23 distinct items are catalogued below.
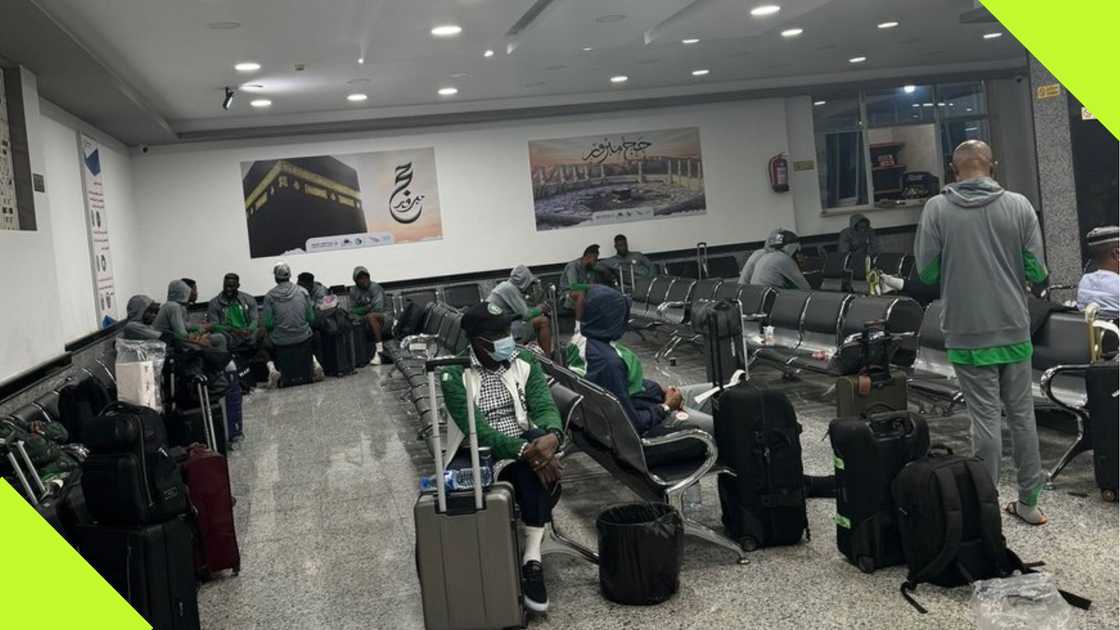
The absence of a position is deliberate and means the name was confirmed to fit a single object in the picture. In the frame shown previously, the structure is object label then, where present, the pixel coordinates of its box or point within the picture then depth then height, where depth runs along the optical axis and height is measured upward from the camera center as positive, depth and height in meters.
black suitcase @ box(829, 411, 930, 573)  4.08 -0.96
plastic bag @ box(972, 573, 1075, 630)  3.19 -1.20
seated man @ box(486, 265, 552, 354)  10.33 -0.54
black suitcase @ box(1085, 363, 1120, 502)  4.69 -0.99
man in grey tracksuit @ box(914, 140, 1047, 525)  4.42 -0.35
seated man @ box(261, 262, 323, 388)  12.50 -0.40
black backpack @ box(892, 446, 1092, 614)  3.75 -1.11
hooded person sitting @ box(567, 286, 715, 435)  4.79 -0.54
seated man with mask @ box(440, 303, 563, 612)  4.20 -0.65
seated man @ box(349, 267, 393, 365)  14.04 -0.46
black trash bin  3.99 -1.18
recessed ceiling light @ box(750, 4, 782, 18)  9.69 +2.01
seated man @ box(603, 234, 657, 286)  16.09 -0.27
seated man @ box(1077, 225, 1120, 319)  5.64 -0.42
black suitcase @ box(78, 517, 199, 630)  3.94 -1.01
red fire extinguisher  17.28 +0.91
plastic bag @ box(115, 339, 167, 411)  5.44 -0.46
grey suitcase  3.87 -1.08
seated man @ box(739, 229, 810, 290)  10.16 -0.38
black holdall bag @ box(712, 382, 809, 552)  4.47 -0.98
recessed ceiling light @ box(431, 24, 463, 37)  9.72 +2.13
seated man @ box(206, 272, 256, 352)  12.94 -0.36
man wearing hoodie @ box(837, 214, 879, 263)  16.59 -0.26
